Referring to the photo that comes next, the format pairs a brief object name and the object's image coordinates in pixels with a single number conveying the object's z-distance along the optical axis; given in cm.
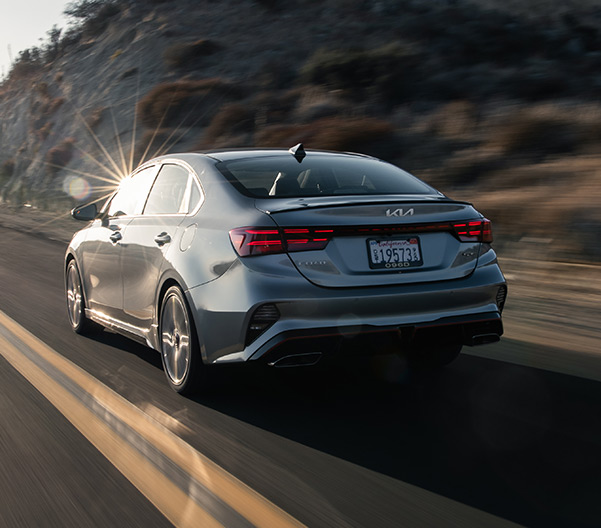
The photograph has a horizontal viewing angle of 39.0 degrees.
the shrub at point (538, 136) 1598
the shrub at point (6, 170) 4347
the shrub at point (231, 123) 2677
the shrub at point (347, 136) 1941
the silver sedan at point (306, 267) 457
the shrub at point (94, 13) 4947
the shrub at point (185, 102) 3127
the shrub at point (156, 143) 3002
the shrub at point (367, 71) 2603
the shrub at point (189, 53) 3784
